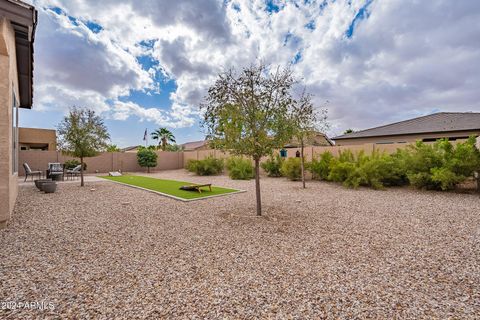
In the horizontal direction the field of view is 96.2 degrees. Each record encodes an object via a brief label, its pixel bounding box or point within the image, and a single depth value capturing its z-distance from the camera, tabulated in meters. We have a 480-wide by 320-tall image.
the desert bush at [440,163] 7.45
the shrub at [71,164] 16.75
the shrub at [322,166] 11.27
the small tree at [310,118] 8.30
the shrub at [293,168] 12.11
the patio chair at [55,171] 12.06
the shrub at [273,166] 14.01
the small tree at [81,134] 9.90
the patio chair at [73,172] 13.36
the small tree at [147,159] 20.20
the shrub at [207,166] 16.52
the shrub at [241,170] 14.02
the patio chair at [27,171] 11.82
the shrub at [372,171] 9.05
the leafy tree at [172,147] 34.91
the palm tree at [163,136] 32.31
